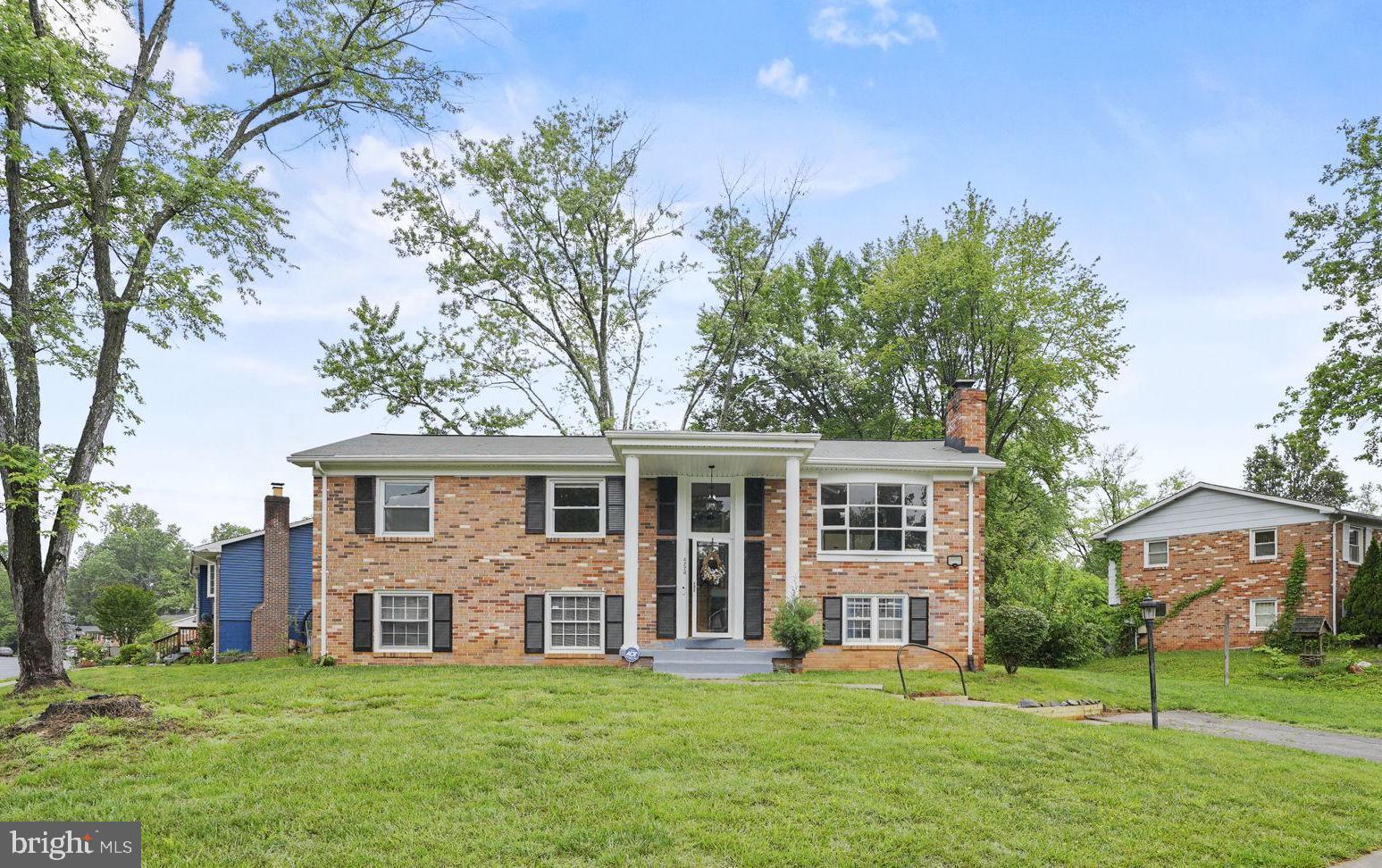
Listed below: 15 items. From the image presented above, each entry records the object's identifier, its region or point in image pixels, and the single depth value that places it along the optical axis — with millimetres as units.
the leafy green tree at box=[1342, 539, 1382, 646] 20109
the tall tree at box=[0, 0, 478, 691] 12547
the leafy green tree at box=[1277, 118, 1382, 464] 18141
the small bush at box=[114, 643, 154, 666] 23359
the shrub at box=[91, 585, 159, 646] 28312
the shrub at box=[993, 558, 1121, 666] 22156
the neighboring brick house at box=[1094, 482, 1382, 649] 21453
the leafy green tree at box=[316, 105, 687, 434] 27453
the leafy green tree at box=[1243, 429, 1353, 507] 37406
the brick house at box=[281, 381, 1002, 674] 16281
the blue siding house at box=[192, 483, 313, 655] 21703
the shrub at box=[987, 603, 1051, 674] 15539
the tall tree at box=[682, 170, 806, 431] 28047
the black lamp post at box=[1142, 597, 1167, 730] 10461
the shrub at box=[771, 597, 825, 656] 14867
